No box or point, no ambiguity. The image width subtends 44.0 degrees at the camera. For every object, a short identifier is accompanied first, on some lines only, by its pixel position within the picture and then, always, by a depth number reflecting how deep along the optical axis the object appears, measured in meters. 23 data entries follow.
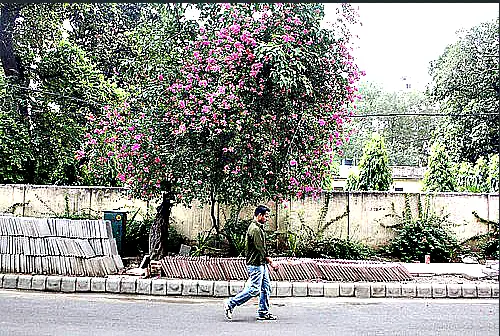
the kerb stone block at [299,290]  10.98
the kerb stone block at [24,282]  10.97
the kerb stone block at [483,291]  11.25
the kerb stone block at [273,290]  10.98
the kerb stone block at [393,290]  11.13
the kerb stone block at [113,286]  10.90
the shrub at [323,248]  14.40
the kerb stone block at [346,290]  11.05
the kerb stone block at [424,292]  11.14
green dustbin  14.00
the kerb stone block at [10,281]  11.03
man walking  8.55
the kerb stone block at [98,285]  10.89
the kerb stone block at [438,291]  11.16
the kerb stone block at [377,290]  11.09
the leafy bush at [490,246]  15.33
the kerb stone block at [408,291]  11.13
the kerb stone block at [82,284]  10.87
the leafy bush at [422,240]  14.91
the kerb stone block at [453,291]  11.20
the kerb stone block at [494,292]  11.21
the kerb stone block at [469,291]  11.23
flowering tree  11.43
